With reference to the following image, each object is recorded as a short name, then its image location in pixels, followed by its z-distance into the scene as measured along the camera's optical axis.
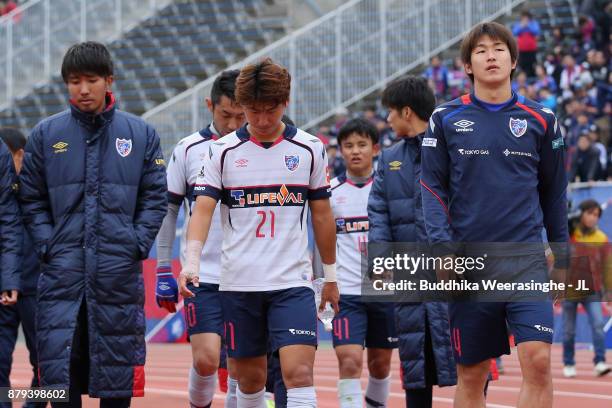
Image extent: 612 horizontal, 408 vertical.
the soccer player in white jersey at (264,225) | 14.17
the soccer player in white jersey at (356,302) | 18.92
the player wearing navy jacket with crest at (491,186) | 14.08
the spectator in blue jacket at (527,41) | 50.12
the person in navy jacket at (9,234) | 15.52
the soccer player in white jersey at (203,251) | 17.61
